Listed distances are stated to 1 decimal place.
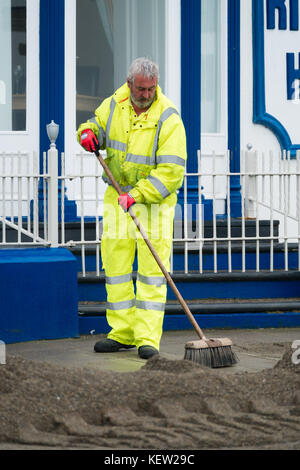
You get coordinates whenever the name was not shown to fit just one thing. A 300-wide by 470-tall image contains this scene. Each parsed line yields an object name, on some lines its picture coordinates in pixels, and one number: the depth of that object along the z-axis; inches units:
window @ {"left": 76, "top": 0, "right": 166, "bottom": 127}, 812.6
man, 525.3
